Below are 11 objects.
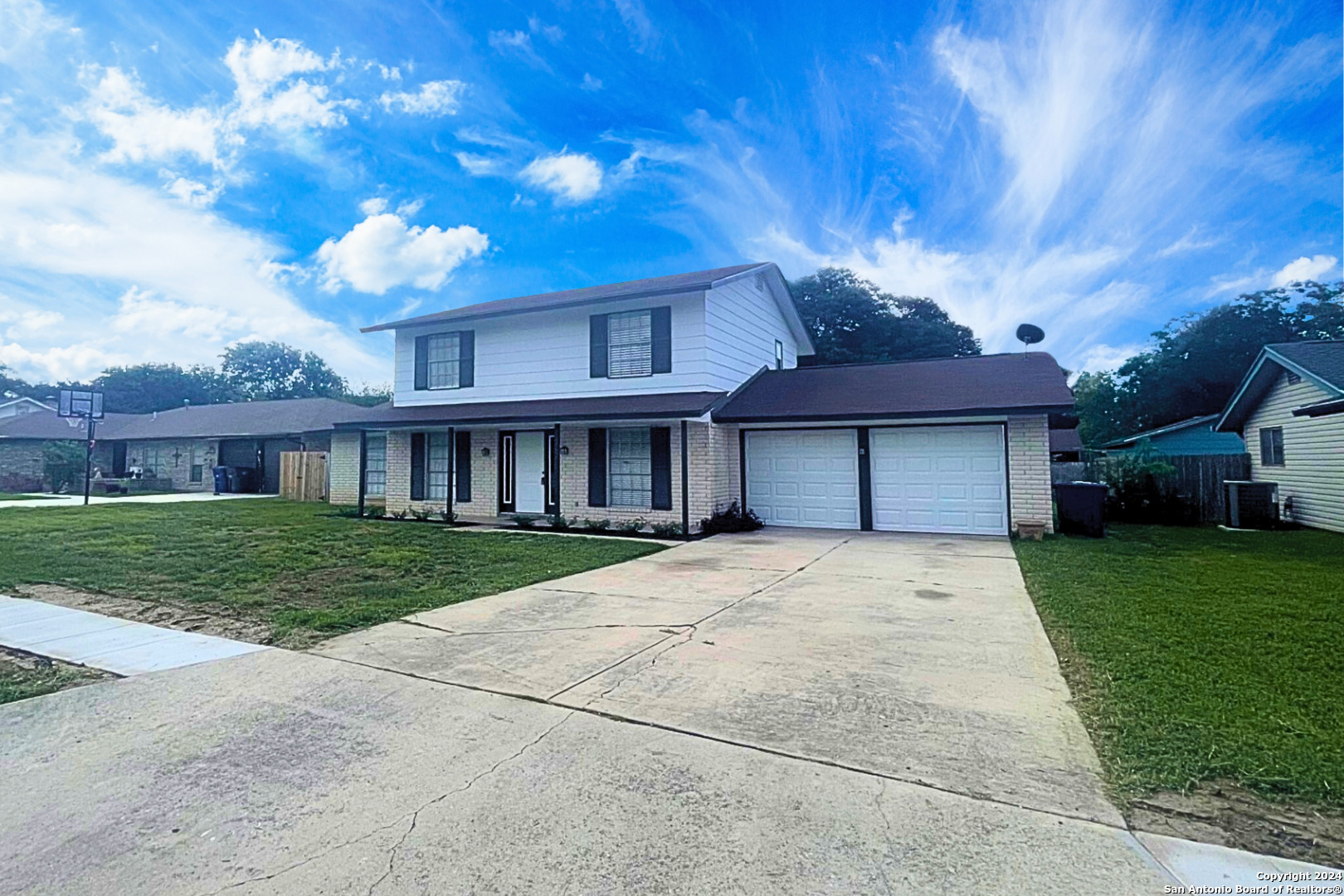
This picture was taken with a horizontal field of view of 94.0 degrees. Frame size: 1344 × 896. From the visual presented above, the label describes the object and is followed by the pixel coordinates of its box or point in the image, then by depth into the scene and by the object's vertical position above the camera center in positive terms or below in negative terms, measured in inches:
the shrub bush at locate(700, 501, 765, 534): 477.7 -34.4
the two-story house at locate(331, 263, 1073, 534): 454.3 +44.4
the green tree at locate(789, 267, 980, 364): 1327.5 +328.9
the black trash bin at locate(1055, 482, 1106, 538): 430.6 -24.2
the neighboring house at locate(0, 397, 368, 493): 934.4 +69.9
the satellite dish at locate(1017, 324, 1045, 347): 528.1 +118.9
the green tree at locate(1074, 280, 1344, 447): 1192.8 +239.2
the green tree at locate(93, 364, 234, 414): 1935.3 +304.9
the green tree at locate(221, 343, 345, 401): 2091.5 +375.5
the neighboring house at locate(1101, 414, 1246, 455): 1039.6 +57.4
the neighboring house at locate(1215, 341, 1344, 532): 461.1 +37.3
